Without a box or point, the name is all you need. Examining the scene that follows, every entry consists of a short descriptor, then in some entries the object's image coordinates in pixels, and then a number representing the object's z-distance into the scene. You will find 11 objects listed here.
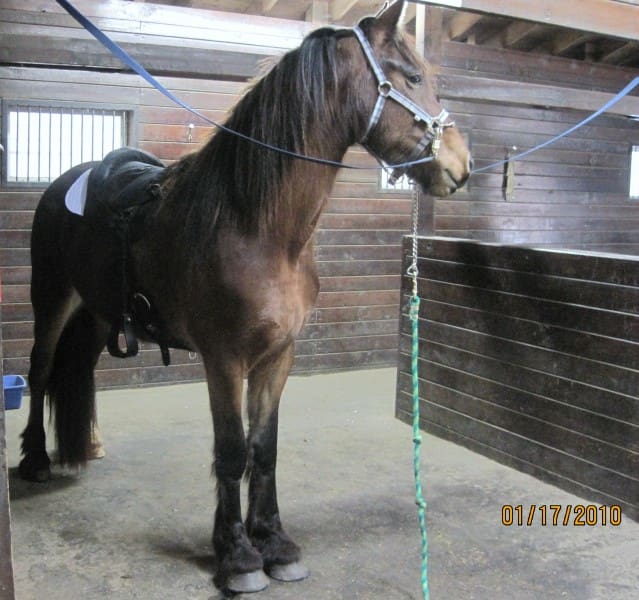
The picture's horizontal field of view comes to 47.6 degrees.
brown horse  2.04
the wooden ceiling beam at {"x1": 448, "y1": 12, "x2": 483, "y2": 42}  5.44
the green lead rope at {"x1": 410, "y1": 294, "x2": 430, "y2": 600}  1.92
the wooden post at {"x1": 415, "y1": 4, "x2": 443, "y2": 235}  3.89
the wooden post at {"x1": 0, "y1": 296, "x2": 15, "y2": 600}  1.58
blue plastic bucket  2.98
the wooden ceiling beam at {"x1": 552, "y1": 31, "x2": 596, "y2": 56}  5.81
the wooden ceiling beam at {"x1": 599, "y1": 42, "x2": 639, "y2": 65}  6.12
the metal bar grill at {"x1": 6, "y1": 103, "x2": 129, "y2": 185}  4.25
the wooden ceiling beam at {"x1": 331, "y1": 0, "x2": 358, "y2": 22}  4.58
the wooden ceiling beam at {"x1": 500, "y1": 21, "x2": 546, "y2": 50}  5.62
